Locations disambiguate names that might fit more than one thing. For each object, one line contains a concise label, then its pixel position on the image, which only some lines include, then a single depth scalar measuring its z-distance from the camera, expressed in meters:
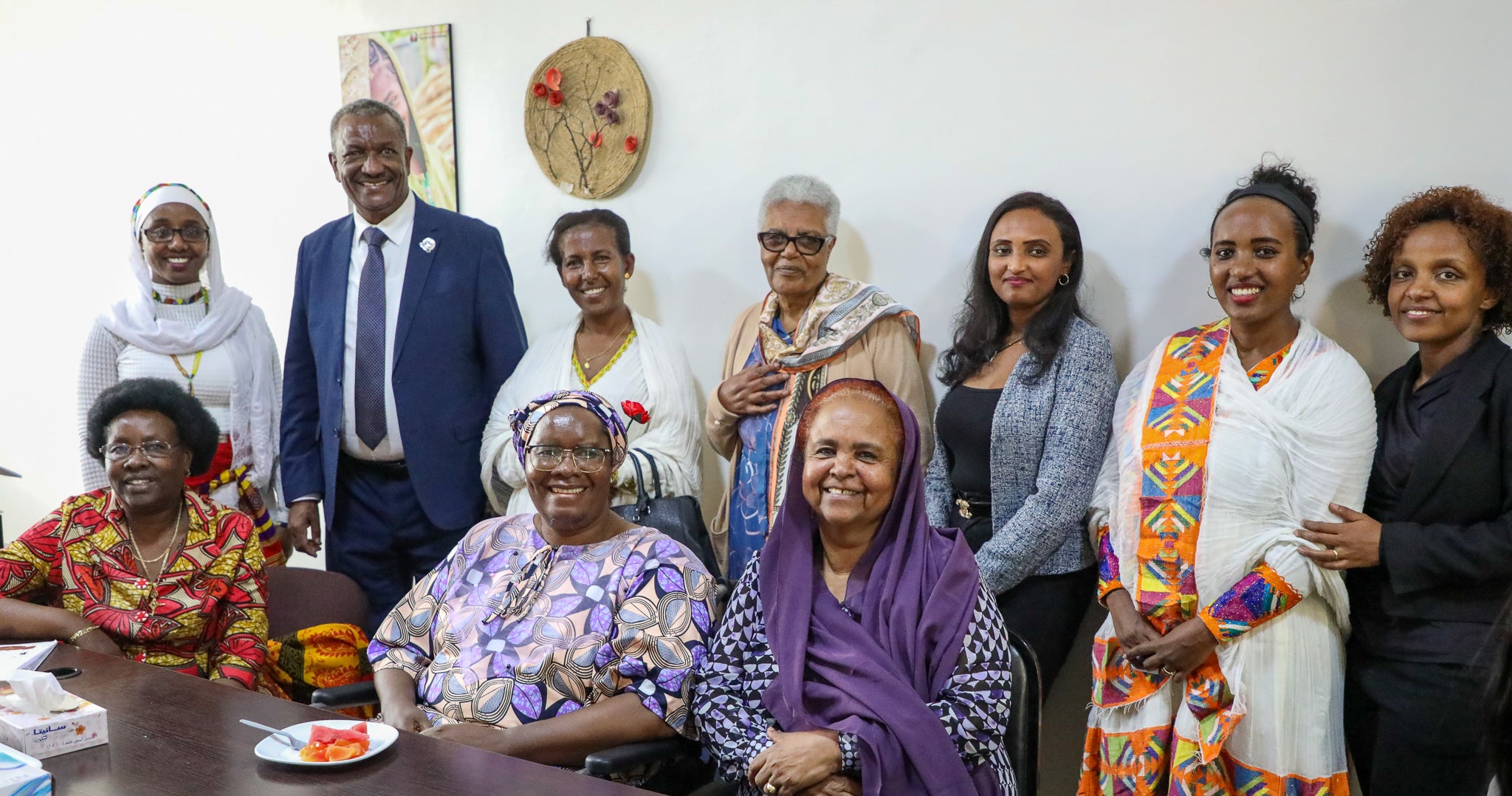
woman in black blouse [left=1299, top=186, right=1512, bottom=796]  2.46
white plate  1.87
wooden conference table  1.78
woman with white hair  3.22
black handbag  3.10
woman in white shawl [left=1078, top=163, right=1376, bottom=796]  2.59
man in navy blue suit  3.55
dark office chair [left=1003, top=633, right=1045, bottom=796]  2.24
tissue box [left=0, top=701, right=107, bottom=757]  1.89
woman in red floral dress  2.79
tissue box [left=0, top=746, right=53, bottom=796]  1.67
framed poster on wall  4.58
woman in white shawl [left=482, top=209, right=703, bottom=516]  3.39
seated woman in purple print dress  2.33
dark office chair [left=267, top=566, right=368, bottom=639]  3.11
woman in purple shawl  2.13
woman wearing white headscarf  3.61
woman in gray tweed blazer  2.91
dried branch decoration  4.18
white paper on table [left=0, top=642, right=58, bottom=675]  2.34
